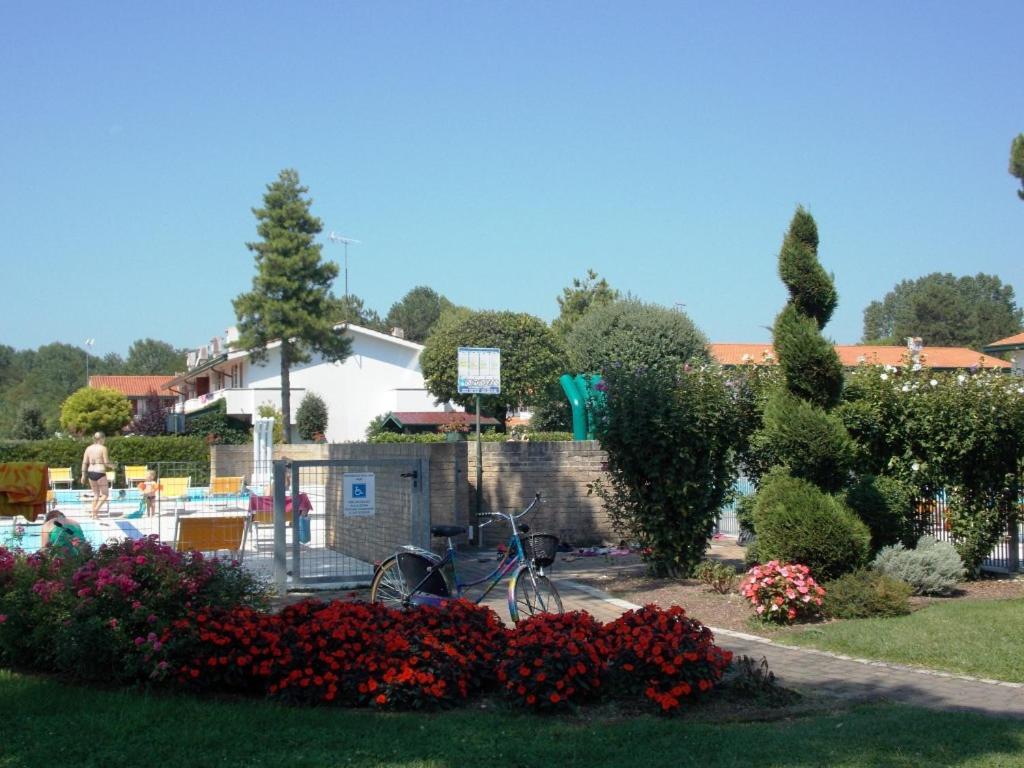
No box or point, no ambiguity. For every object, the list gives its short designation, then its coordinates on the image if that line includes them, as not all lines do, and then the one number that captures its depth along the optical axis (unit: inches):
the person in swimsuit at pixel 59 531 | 321.1
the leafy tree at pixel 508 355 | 1480.1
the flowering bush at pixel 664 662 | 244.2
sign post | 613.6
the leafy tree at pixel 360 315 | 4110.5
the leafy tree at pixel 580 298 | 2432.8
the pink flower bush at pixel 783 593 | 369.4
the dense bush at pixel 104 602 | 247.4
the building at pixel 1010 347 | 1637.6
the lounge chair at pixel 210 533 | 432.8
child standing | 751.7
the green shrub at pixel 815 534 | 408.2
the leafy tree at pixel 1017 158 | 662.6
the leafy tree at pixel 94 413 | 2135.8
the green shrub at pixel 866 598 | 378.3
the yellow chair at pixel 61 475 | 1085.8
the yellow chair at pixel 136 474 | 1004.1
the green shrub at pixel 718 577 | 439.5
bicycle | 335.0
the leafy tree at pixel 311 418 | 2089.1
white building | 2208.4
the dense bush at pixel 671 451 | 475.5
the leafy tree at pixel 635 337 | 1357.0
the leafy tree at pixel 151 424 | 1902.1
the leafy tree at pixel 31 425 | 2411.4
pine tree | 1838.1
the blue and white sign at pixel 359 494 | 421.7
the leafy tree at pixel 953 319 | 3555.6
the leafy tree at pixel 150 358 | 5502.0
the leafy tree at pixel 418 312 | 4877.0
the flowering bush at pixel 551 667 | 239.3
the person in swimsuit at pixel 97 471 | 768.6
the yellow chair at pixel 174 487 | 748.6
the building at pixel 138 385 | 3203.7
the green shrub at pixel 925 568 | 425.1
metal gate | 415.2
